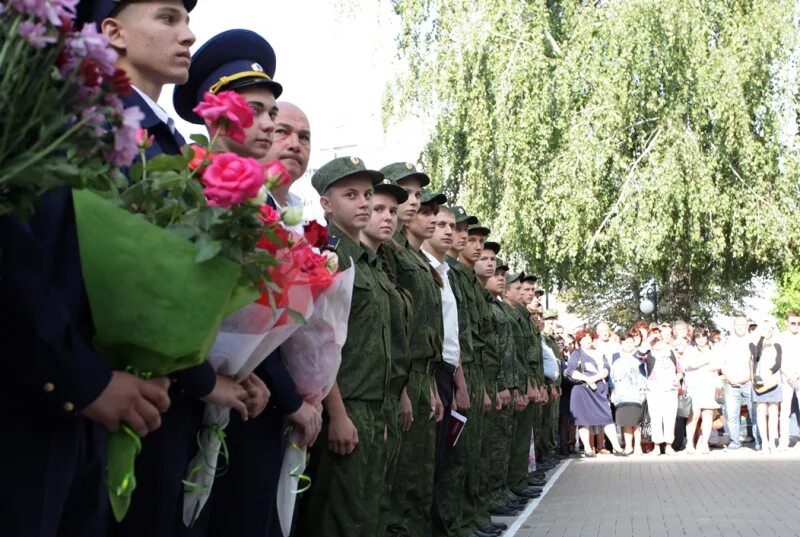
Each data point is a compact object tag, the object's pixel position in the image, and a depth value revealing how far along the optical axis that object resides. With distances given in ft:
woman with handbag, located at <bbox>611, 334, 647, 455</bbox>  62.28
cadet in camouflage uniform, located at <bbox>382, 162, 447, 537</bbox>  22.84
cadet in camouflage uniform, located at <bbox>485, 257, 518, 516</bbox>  35.70
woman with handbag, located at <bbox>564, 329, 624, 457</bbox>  60.90
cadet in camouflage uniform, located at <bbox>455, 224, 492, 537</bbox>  29.96
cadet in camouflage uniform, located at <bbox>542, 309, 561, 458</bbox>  55.01
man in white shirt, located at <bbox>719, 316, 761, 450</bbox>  64.59
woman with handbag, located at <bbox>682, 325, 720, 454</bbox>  64.03
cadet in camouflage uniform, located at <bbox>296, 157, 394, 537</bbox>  17.56
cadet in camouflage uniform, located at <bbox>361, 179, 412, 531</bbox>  19.89
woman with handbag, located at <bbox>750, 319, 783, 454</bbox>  62.54
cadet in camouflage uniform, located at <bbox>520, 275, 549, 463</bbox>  46.17
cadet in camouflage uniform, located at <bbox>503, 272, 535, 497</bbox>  41.47
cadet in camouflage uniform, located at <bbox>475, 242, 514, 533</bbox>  33.55
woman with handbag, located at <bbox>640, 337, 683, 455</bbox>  62.80
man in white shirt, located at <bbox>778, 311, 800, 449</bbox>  63.93
